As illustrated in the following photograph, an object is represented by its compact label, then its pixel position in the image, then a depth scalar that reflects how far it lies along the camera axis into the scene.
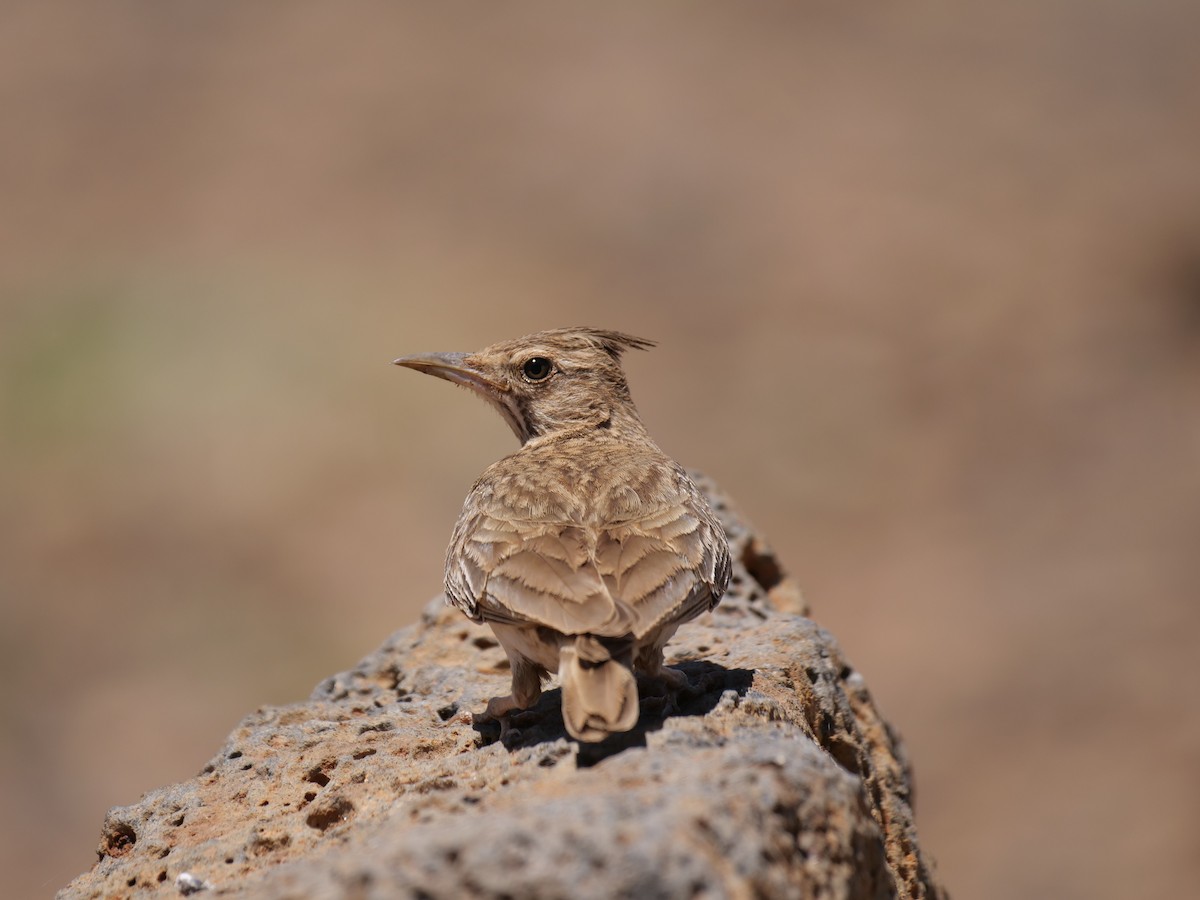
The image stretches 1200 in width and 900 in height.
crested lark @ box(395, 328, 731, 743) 8.54
